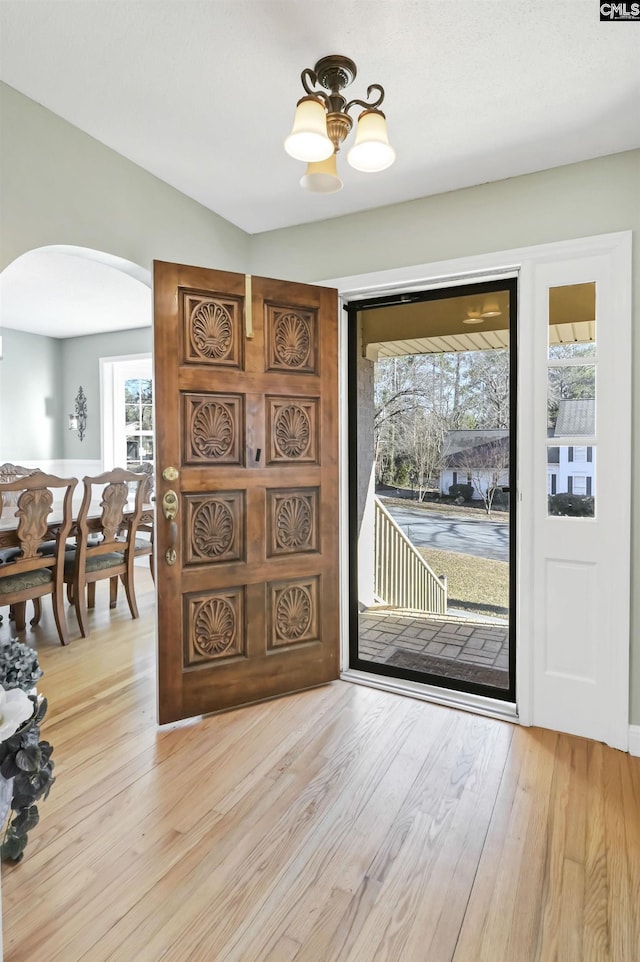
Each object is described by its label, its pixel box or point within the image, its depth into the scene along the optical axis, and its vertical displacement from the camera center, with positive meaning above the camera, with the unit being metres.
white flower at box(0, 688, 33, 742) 0.91 -0.43
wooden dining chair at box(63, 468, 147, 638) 3.73 -0.59
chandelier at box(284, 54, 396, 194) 1.53 +1.01
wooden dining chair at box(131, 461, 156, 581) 4.34 -0.64
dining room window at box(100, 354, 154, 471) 5.93 +0.60
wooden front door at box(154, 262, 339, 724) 2.43 -0.11
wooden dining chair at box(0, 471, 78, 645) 3.23 -0.56
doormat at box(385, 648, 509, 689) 2.86 -1.16
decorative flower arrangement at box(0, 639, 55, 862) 0.94 -0.52
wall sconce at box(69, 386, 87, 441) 6.08 +0.58
